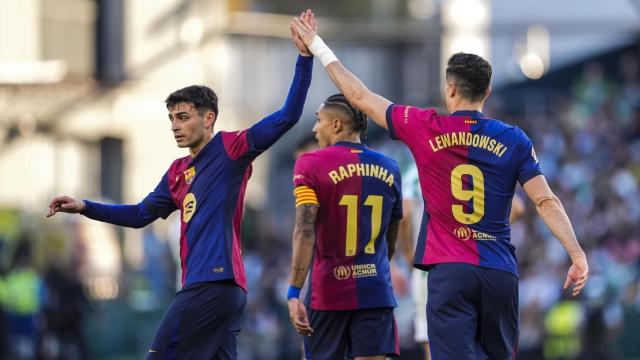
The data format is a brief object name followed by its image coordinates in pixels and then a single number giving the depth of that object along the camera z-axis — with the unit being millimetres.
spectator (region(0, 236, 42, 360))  44781
